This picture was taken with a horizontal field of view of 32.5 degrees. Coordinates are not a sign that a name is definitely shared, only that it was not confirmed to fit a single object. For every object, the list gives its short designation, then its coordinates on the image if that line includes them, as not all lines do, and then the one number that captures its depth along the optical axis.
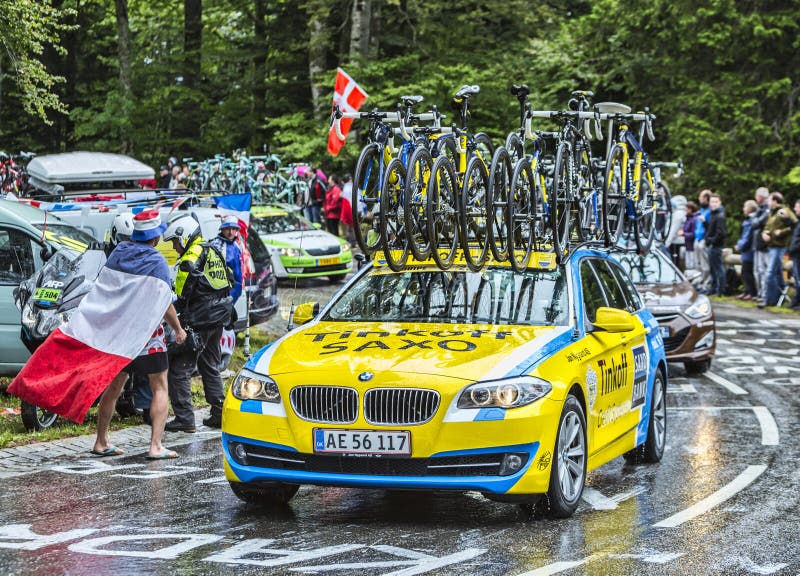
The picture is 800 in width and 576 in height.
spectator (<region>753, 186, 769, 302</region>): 26.22
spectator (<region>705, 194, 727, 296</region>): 28.00
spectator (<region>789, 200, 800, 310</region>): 25.00
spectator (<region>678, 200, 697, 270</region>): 30.58
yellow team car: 7.95
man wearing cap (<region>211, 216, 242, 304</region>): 13.04
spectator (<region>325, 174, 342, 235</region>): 35.38
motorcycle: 12.21
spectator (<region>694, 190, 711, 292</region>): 29.29
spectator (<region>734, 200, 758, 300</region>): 26.67
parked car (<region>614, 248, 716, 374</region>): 17.14
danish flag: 15.87
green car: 28.47
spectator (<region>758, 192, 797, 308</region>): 25.56
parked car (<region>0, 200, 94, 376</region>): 13.62
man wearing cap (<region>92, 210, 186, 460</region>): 10.47
